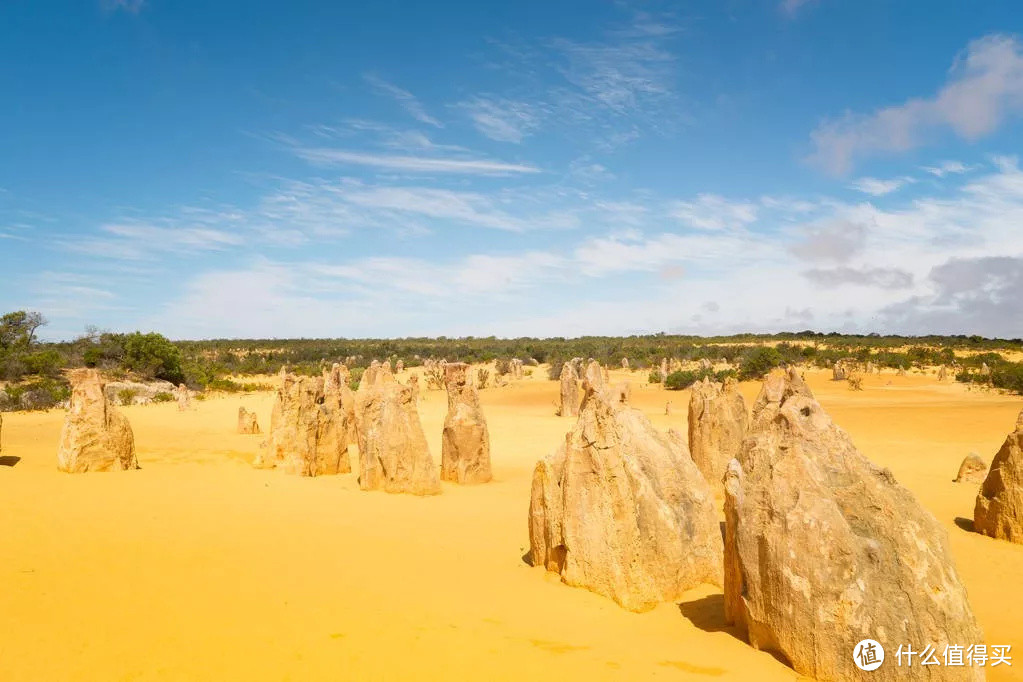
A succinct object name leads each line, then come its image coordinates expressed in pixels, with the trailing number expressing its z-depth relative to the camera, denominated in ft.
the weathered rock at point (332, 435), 51.21
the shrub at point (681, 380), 140.87
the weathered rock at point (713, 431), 46.29
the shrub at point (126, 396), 101.86
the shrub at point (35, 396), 88.07
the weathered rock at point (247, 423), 76.25
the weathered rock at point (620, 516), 21.39
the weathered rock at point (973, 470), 50.21
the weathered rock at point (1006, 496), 32.63
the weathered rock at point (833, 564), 15.38
